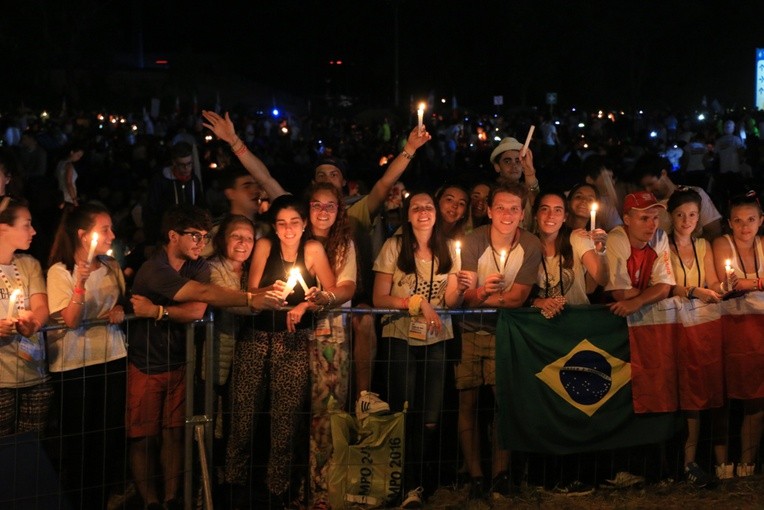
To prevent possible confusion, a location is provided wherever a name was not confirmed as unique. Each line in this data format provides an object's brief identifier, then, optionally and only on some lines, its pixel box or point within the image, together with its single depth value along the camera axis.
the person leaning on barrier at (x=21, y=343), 6.36
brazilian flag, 7.26
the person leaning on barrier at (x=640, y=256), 7.54
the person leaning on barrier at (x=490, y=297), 7.37
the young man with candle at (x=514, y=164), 9.14
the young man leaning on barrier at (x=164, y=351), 6.73
